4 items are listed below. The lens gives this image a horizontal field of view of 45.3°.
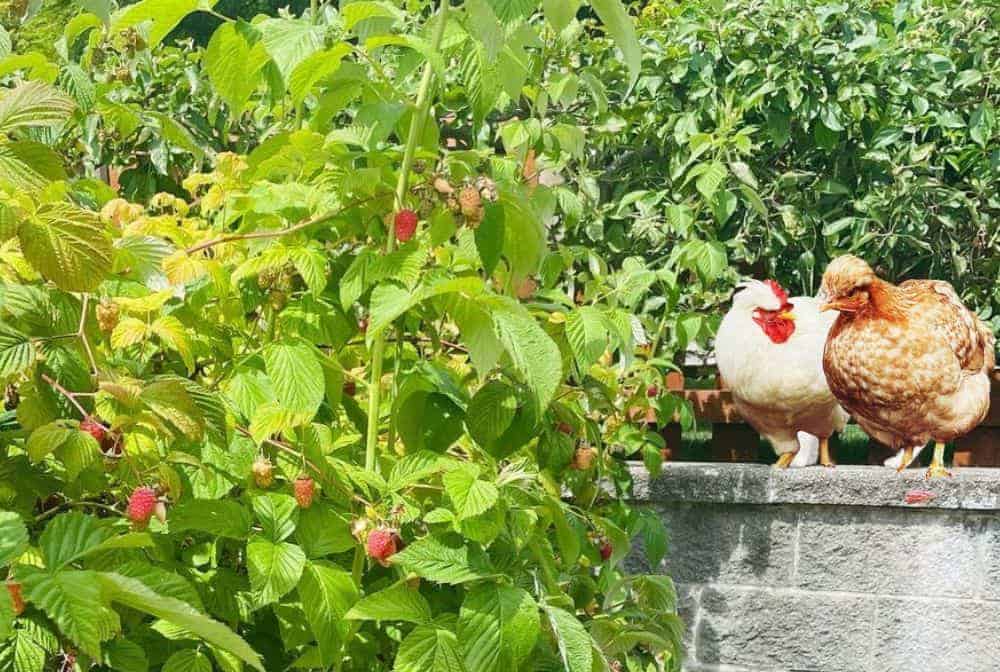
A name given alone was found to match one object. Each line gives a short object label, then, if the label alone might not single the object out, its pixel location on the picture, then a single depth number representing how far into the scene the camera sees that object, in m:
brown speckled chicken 2.76
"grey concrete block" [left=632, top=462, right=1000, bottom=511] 2.81
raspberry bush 1.03
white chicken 2.97
